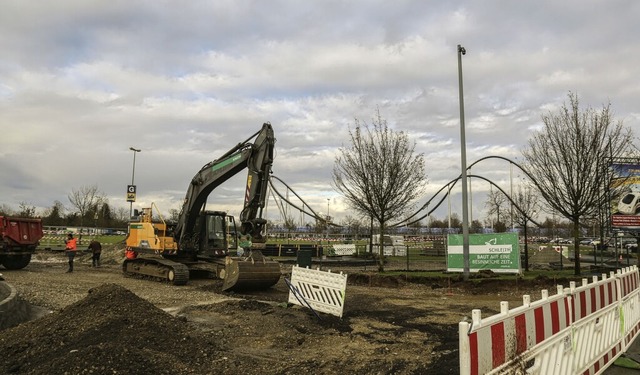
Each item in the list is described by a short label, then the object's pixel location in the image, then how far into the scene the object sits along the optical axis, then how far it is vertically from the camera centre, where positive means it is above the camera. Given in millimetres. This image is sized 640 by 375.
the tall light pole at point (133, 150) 38500 +6280
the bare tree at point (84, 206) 49572 +2338
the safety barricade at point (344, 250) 37575 -1631
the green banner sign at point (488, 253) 19344 -944
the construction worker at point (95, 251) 24809 -1225
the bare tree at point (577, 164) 18188 +2610
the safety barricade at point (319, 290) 10180 -1352
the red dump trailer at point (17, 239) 19922 -515
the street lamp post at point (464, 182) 16688 +1735
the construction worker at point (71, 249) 21000 -956
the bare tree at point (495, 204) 37175 +2177
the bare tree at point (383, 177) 21500 +2414
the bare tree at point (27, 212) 50625 +1684
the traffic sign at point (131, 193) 33406 +2486
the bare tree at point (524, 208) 27497 +1356
